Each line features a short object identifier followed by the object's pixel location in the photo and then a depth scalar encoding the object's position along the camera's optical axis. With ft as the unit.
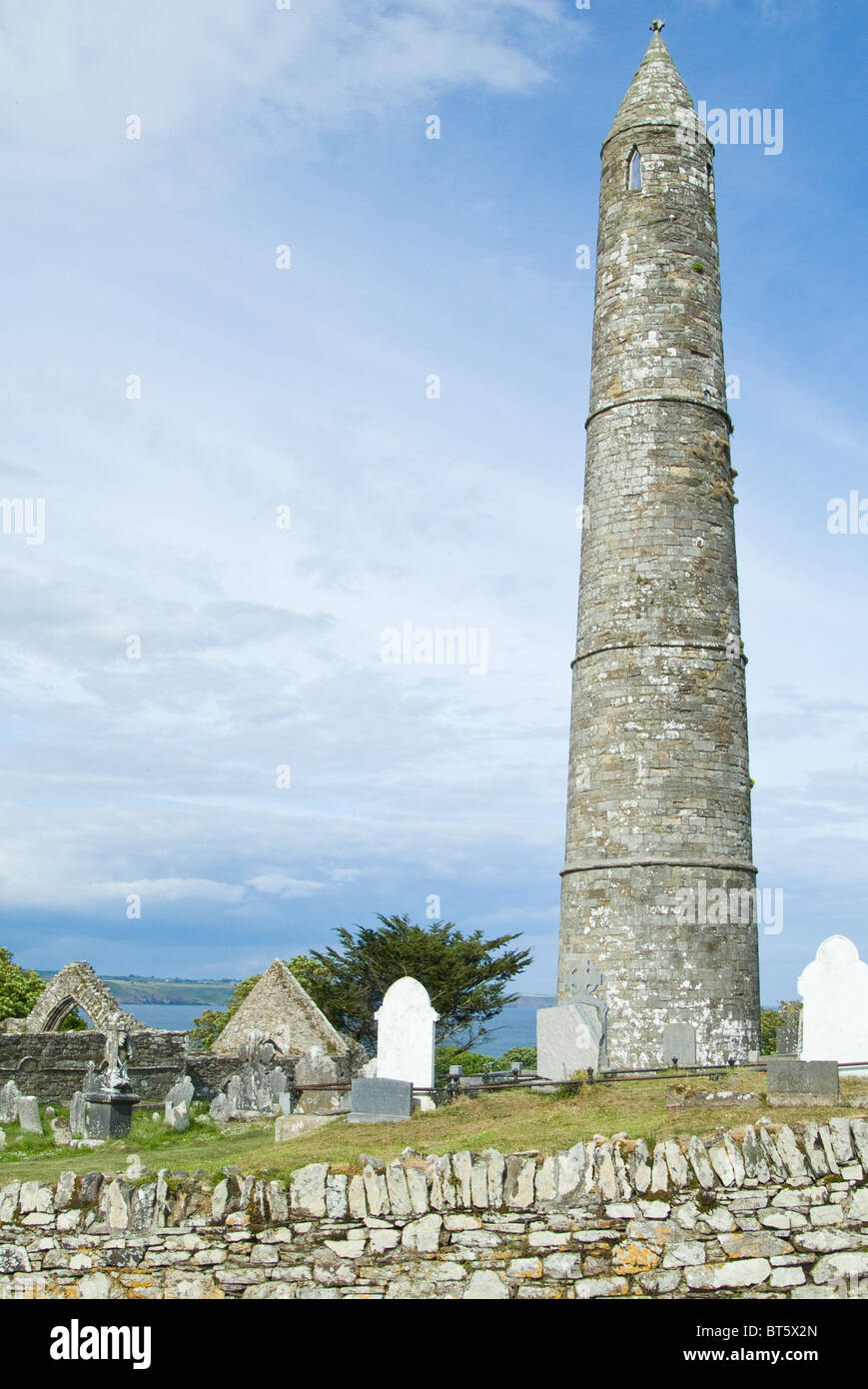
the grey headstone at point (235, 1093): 65.87
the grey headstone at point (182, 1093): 63.52
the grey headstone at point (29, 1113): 63.93
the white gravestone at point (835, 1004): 49.21
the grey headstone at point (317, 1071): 67.67
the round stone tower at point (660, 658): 61.21
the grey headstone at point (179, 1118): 60.70
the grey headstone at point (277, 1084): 66.23
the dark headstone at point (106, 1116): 55.62
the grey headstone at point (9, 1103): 67.36
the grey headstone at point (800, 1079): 39.22
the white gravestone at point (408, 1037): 55.52
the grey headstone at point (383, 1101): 46.52
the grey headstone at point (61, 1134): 56.80
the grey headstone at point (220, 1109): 64.08
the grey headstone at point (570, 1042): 52.70
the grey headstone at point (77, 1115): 57.98
